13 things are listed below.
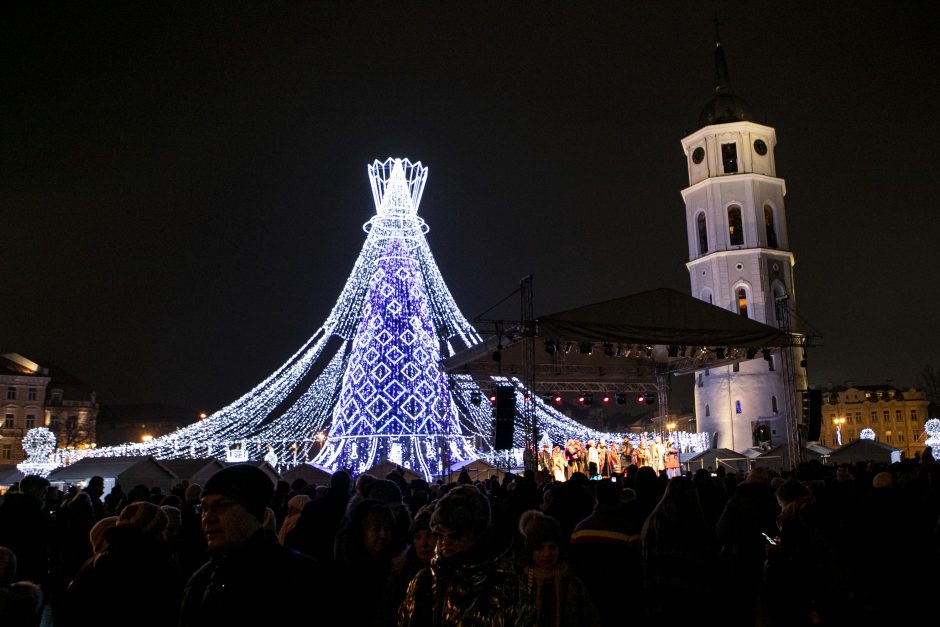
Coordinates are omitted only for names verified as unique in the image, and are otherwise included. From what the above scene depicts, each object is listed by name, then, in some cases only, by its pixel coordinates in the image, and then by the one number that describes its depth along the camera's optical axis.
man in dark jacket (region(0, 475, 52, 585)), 5.84
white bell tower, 36.97
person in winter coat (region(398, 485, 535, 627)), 2.57
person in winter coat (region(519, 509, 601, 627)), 3.75
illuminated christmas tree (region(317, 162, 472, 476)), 24.81
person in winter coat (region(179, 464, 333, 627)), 2.51
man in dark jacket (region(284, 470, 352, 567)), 5.16
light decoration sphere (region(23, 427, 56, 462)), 31.47
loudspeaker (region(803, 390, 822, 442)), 22.55
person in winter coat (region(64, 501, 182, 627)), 3.24
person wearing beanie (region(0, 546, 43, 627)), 3.48
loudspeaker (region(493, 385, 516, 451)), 18.72
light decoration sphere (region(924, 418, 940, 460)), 40.38
